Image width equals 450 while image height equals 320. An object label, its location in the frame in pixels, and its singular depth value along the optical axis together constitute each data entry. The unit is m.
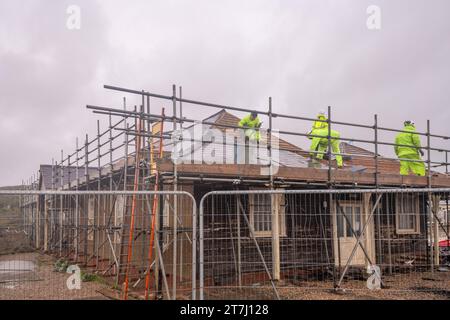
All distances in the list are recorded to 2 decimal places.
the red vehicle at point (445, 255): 14.98
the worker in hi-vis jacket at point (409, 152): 13.45
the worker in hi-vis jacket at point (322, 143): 12.09
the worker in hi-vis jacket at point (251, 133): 10.60
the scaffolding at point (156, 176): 9.24
